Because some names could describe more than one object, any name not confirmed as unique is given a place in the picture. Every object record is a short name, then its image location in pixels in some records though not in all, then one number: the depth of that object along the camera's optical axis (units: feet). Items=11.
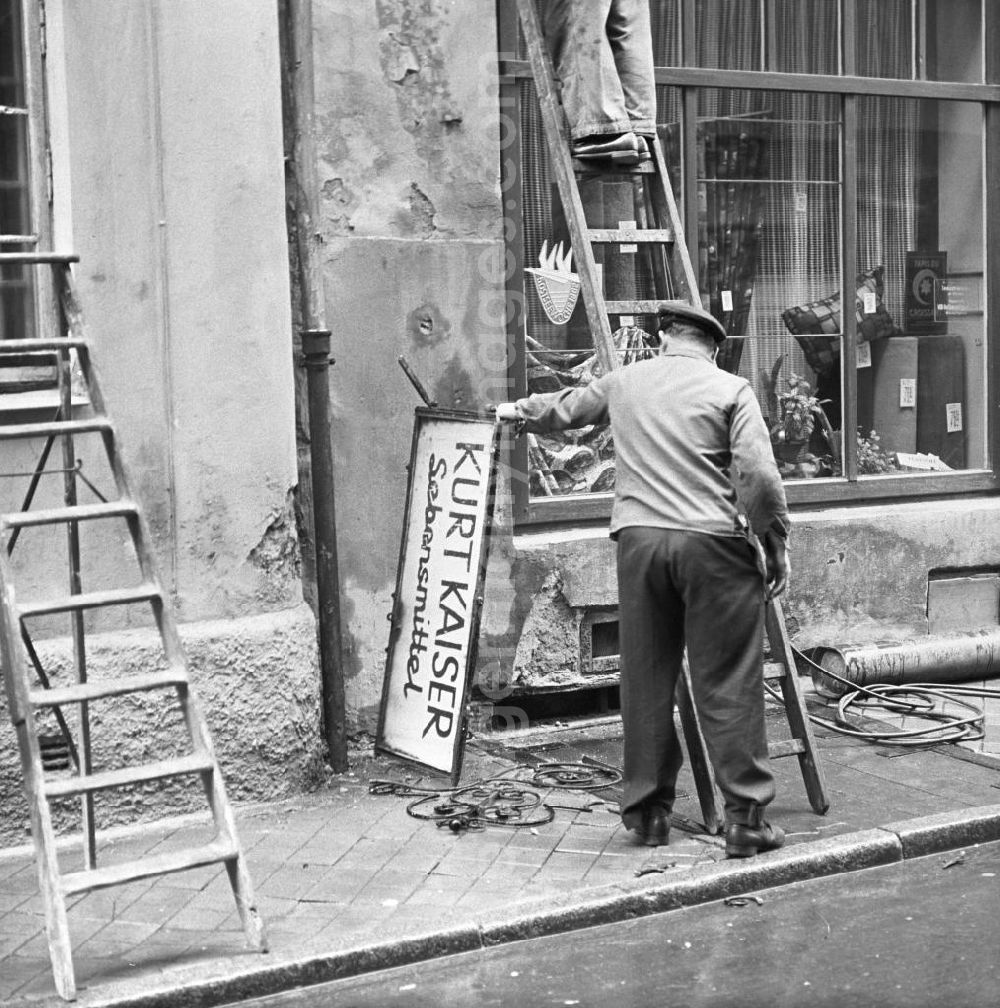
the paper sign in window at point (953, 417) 34.37
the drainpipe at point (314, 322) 25.46
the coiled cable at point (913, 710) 27.20
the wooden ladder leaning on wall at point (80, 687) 16.85
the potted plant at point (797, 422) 32.48
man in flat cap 20.86
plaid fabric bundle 32.53
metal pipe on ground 30.32
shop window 29.94
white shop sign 24.11
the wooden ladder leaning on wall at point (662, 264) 22.31
